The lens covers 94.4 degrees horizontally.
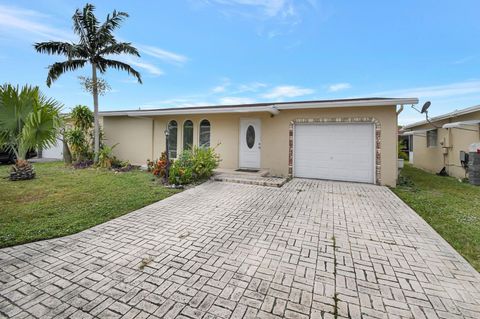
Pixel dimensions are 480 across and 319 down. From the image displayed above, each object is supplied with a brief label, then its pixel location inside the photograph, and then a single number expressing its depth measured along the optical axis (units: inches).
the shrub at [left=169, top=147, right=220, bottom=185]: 296.2
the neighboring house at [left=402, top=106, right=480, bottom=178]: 353.7
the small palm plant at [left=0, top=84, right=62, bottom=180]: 261.7
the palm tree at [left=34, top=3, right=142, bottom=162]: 400.2
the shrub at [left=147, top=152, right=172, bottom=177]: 332.5
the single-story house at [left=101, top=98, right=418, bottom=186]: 311.6
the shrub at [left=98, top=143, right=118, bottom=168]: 434.1
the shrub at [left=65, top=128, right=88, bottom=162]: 456.1
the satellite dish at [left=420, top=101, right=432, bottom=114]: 334.7
